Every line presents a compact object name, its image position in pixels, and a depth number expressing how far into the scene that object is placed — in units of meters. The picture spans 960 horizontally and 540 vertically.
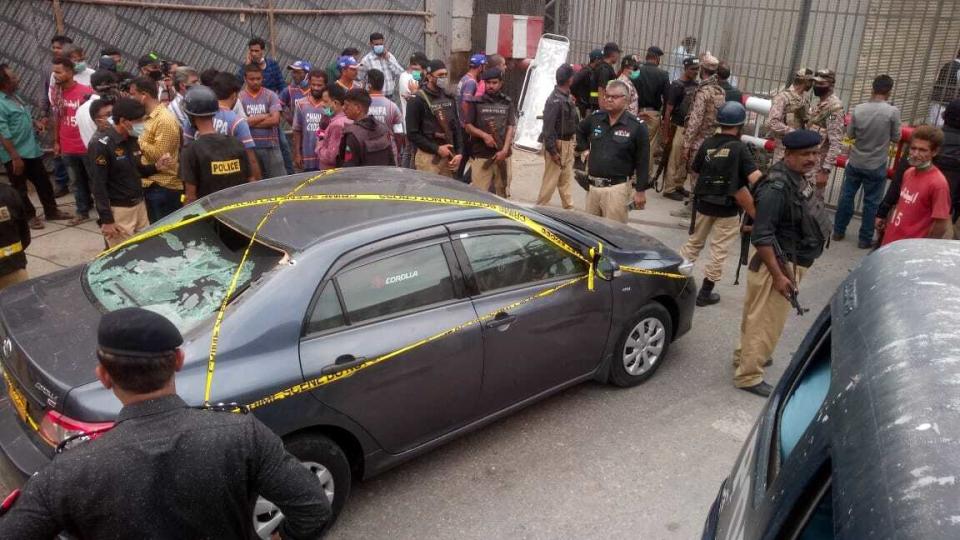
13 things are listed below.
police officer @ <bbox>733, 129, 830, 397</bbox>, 4.50
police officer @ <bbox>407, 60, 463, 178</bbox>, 7.86
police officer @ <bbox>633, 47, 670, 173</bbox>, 9.92
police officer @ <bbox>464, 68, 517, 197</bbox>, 7.82
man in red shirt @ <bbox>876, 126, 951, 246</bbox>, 5.20
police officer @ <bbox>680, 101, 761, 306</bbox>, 5.78
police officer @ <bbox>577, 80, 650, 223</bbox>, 6.52
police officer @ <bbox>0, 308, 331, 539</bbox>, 1.76
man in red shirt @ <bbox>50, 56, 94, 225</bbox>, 7.52
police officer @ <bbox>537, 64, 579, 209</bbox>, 8.13
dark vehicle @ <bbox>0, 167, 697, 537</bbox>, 3.09
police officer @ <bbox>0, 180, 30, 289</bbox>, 4.39
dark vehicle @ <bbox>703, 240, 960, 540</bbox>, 1.29
